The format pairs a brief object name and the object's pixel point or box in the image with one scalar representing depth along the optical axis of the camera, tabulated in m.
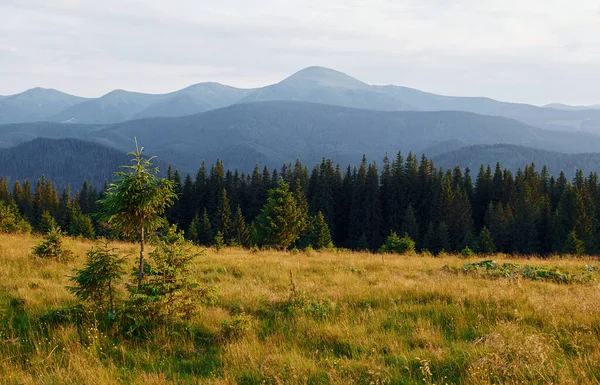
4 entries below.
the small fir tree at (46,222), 60.10
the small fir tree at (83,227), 53.50
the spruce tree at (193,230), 62.68
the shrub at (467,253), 25.02
